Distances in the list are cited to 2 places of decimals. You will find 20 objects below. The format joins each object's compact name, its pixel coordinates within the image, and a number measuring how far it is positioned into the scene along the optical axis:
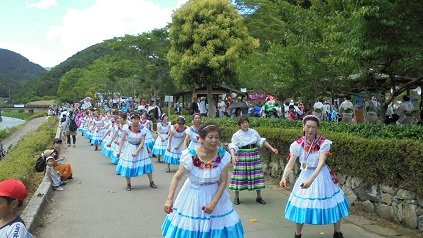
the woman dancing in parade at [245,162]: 9.32
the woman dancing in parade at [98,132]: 22.48
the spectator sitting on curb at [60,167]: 12.02
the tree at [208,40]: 23.81
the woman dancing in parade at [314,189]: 6.22
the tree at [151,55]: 35.03
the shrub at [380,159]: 6.69
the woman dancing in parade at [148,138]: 15.81
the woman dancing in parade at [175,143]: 13.90
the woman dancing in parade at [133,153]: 10.98
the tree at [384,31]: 7.84
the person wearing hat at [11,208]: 3.52
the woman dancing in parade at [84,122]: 28.95
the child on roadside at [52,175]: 11.12
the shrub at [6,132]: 50.17
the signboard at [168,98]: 29.03
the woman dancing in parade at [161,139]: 16.25
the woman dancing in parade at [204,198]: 5.11
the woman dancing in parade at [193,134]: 11.77
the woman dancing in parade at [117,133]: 13.76
